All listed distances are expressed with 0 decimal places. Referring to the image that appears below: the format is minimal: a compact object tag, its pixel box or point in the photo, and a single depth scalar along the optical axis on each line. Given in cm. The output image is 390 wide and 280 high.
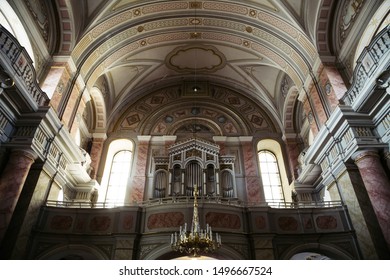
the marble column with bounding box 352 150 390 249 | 685
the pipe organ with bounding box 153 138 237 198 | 1130
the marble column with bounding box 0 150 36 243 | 689
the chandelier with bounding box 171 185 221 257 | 605
